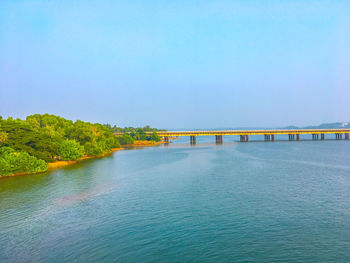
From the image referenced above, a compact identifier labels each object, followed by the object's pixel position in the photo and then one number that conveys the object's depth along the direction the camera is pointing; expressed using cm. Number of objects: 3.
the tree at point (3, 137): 5900
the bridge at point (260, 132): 16375
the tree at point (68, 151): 7644
